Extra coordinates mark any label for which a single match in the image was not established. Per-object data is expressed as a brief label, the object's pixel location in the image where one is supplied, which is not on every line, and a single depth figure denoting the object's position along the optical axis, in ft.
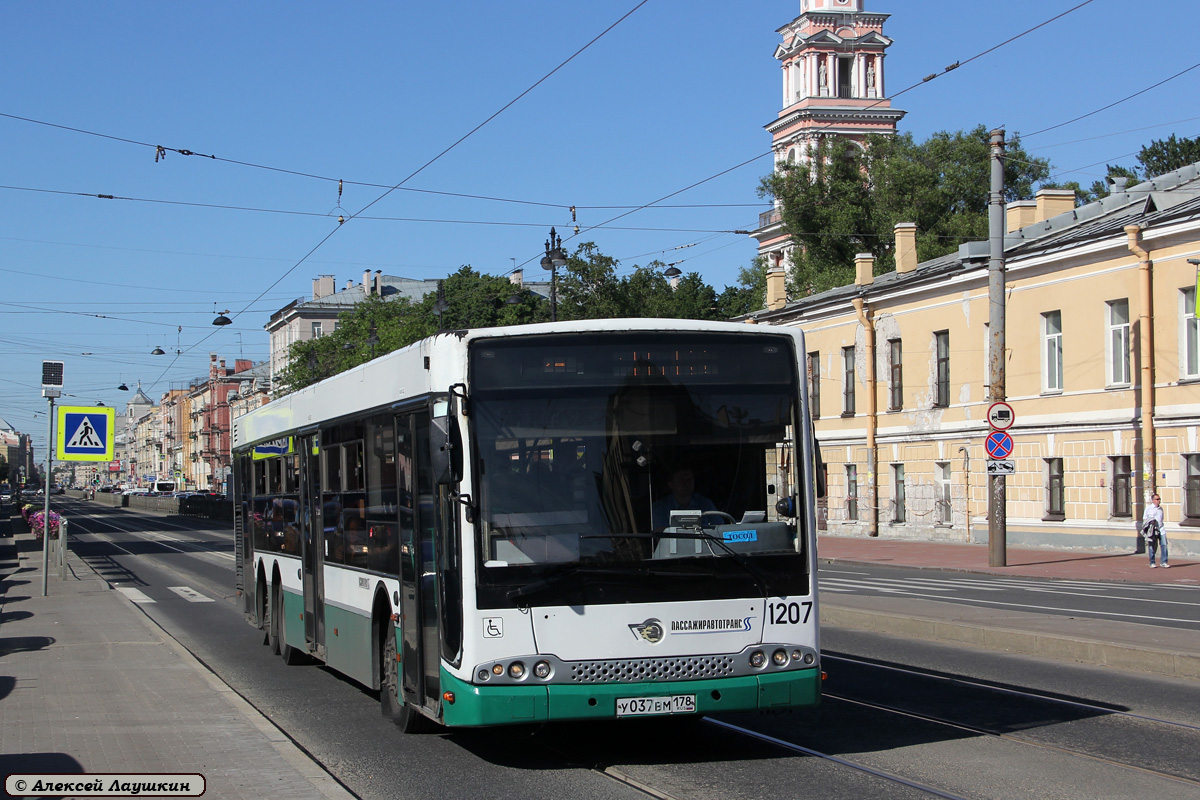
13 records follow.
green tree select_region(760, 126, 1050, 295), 215.10
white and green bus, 25.67
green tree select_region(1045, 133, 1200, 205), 207.62
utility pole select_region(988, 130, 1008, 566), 89.40
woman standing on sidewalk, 90.43
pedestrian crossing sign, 70.33
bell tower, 269.64
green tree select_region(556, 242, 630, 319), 171.32
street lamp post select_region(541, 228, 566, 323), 107.86
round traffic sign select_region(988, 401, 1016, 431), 87.10
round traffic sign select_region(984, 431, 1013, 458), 88.29
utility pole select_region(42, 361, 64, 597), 70.38
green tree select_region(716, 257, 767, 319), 268.62
